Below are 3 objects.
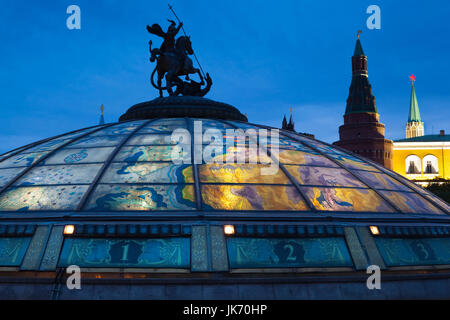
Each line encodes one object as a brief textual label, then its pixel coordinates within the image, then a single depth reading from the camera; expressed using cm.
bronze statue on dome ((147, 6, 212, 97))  1463
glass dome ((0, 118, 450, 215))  885
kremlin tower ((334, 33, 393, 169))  9475
